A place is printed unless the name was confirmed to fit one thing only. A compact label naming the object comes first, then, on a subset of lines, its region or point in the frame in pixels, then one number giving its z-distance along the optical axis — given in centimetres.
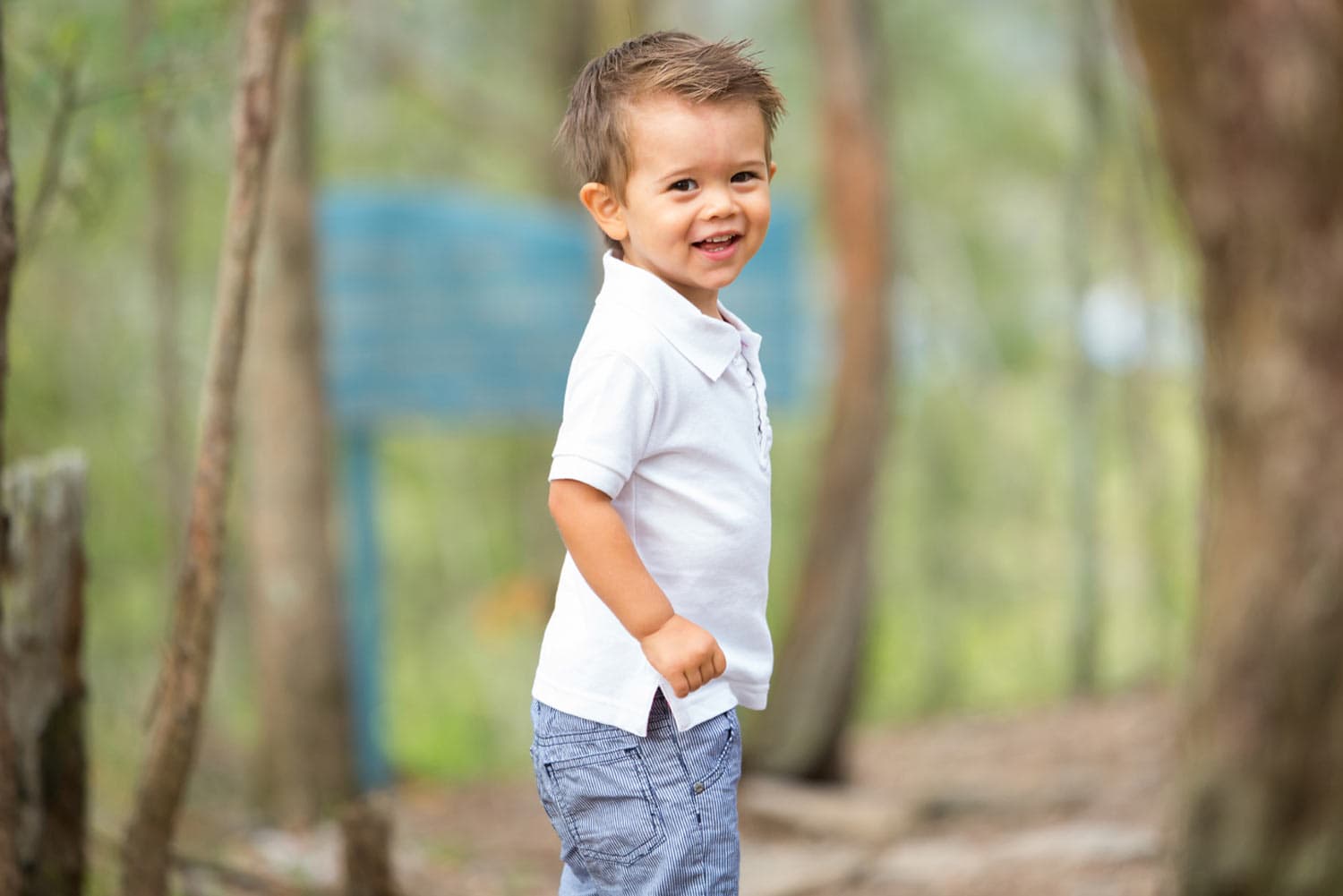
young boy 308
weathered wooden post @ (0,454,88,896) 499
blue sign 1287
